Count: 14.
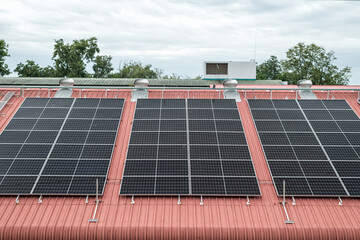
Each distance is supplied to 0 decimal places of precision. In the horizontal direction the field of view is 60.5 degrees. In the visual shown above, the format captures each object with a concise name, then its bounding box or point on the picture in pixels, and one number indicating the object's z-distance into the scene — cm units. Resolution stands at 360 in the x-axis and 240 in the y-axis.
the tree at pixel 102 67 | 7250
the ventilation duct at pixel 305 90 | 2369
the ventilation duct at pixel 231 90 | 2318
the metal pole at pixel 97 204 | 1397
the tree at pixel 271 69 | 9019
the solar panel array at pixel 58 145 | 1551
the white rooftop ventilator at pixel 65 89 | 2328
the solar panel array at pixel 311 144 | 1573
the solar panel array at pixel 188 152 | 1548
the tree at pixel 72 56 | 6619
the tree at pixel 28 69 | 6488
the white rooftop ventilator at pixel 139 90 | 2301
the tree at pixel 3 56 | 5920
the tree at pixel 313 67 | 6481
